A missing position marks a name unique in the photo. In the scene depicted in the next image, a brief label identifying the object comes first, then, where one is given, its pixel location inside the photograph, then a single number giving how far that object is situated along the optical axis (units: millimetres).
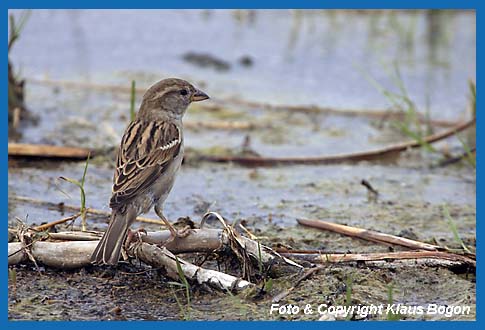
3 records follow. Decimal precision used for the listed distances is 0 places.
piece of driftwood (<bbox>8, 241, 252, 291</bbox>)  10883
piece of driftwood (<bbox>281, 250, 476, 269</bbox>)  11578
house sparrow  11242
